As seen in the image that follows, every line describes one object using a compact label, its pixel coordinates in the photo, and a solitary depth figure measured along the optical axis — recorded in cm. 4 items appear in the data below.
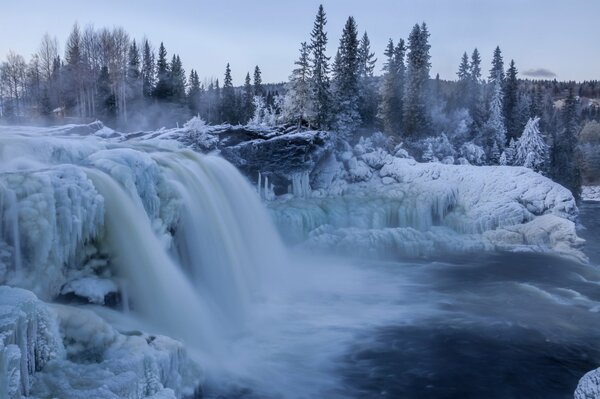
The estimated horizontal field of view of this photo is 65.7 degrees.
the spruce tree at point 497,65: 5347
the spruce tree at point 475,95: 5078
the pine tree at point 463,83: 5491
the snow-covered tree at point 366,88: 4675
